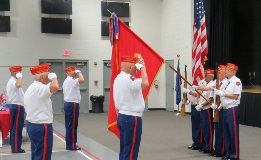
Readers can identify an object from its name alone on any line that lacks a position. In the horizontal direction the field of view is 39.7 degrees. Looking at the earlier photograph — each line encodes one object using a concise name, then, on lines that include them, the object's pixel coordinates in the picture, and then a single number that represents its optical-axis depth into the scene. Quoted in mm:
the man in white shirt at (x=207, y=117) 7383
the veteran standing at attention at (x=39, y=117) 4754
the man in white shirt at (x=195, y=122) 7758
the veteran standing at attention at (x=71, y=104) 7602
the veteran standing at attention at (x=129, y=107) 4812
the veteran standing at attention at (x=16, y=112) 7504
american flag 7738
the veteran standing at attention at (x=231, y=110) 6586
